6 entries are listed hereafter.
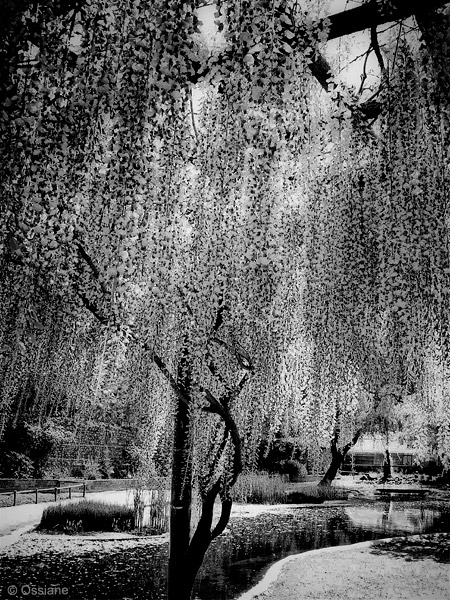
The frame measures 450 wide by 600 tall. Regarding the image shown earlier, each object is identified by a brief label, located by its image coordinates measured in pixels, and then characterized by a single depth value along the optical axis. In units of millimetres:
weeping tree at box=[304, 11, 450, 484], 3291
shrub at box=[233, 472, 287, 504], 15164
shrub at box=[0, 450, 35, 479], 13906
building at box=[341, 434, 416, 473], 29938
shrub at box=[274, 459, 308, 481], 20141
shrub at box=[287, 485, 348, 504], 16047
